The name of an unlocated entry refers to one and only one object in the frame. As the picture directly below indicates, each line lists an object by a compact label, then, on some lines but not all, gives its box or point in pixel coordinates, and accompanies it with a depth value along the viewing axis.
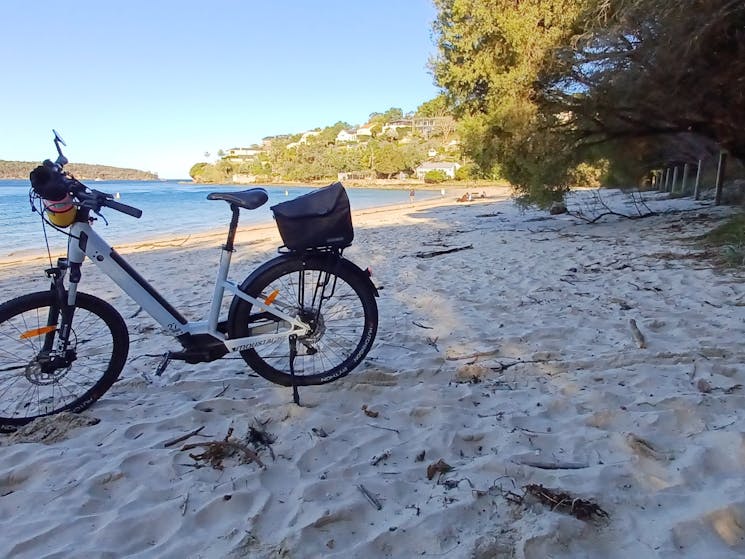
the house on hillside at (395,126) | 153.45
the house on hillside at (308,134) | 164.12
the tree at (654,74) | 6.56
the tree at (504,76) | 9.94
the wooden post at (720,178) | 11.97
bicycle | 2.53
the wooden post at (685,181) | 18.03
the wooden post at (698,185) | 14.61
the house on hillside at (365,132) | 166.38
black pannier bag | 2.65
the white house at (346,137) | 153.50
